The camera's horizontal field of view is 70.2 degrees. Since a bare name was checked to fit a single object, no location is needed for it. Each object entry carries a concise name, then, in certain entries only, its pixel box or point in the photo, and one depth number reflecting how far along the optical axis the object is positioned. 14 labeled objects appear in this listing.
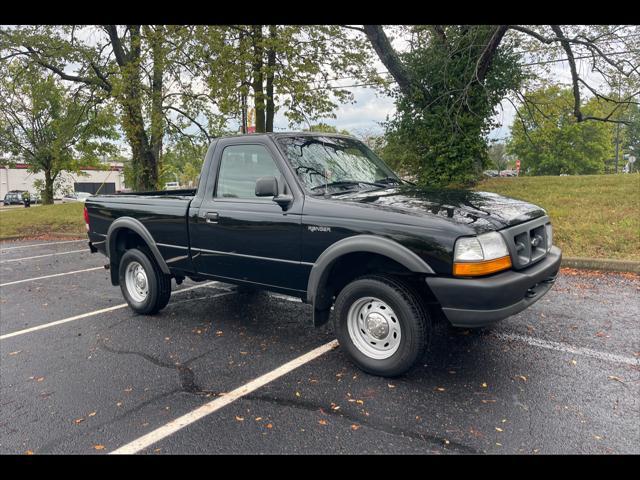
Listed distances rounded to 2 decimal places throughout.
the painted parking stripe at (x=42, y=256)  10.57
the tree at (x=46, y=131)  20.86
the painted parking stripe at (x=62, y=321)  5.14
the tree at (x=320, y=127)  16.14
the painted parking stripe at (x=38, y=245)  12.99
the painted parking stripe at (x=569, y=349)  3.80
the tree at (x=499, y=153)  66.75
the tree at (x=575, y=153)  49.50
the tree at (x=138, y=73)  15.49
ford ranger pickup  3.28
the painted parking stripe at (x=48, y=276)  7.92
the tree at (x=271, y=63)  13.50
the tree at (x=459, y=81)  11.95
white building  58.33
